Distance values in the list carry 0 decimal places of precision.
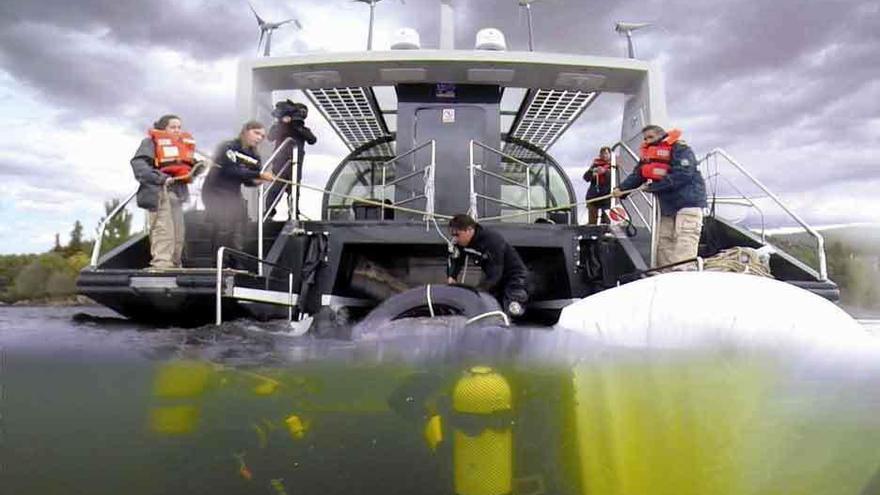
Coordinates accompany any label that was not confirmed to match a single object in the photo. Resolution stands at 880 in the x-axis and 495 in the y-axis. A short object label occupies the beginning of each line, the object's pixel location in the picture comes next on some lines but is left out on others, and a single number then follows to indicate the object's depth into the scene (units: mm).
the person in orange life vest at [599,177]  7242
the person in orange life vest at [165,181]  3877
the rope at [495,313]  2646
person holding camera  5992
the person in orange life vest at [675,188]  4672
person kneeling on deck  4199
